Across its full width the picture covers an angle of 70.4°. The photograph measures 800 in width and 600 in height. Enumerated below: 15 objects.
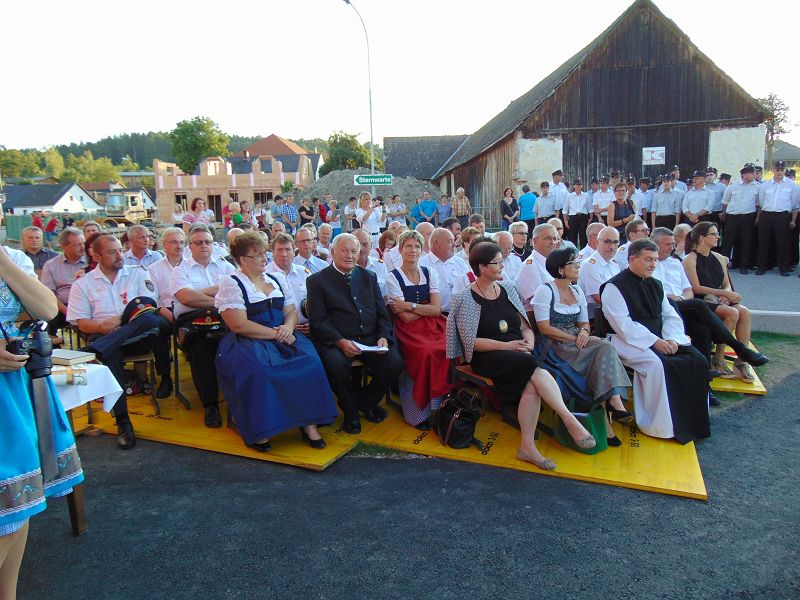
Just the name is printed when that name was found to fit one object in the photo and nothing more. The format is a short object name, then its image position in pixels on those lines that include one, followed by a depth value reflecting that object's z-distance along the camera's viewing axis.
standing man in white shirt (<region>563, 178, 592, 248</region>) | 14.06
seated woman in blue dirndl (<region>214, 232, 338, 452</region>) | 4.34
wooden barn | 20.05
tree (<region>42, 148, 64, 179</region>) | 117.24
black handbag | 4.46
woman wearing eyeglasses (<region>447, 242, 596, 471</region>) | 4.23
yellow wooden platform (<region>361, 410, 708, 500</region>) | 3.87
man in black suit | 4.85
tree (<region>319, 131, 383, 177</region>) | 46.12
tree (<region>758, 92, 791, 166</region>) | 46.70
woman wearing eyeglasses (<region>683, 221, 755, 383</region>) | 6.12
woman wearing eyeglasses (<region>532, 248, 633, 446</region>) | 4.52
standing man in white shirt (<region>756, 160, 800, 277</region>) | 10.48
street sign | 13.48
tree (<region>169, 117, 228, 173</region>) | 61.12
